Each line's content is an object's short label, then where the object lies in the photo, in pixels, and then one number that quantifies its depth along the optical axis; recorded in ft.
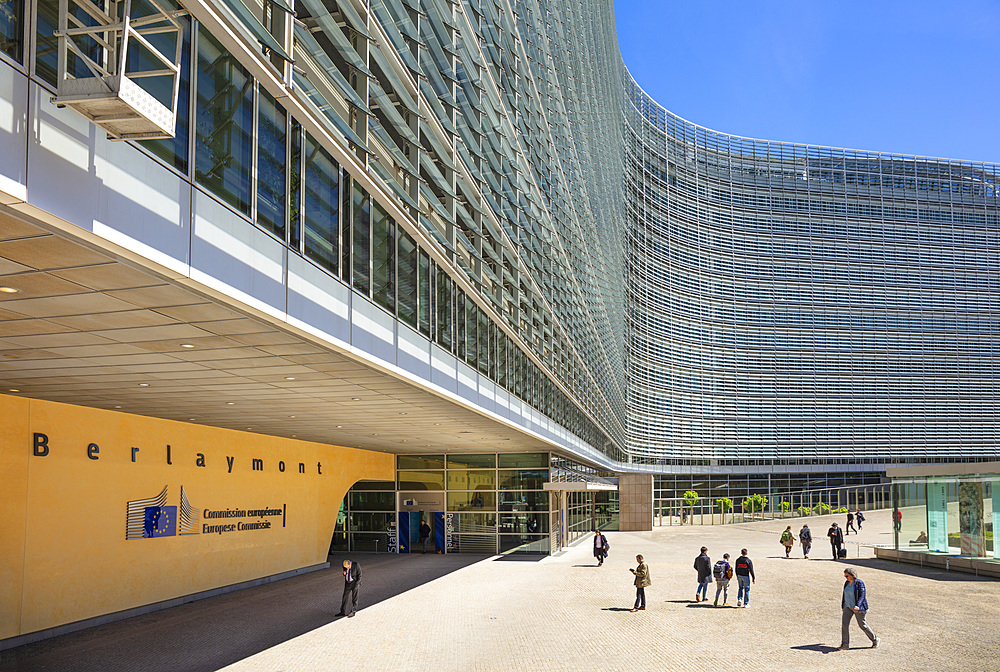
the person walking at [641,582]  60.34
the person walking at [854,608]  47.52
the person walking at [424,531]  110.01
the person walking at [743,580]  62.08
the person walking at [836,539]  101.57
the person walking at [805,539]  103.76
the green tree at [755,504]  205.26
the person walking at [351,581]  58.03
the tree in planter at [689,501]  212.64
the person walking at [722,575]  62.18
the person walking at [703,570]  64.13
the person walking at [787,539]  103.63
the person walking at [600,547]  93.15
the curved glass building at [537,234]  25.76
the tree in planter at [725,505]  208.35
